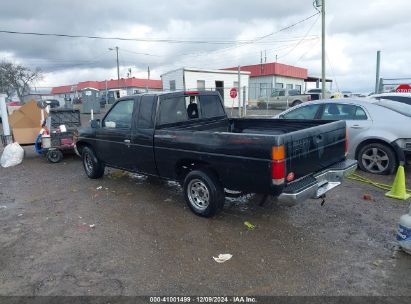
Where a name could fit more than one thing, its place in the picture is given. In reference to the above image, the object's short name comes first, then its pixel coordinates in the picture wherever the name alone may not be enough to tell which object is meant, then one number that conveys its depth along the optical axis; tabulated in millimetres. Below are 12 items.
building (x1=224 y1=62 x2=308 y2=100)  35062
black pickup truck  3799
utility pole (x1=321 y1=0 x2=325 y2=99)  18341
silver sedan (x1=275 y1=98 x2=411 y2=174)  6293
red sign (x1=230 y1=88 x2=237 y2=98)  16623
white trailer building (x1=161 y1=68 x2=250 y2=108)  26625
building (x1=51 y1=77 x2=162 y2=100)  52119
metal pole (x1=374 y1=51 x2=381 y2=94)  15802
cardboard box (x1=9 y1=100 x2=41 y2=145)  9828
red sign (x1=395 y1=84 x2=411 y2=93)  13911
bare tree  51625
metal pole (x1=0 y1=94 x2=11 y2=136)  9891
